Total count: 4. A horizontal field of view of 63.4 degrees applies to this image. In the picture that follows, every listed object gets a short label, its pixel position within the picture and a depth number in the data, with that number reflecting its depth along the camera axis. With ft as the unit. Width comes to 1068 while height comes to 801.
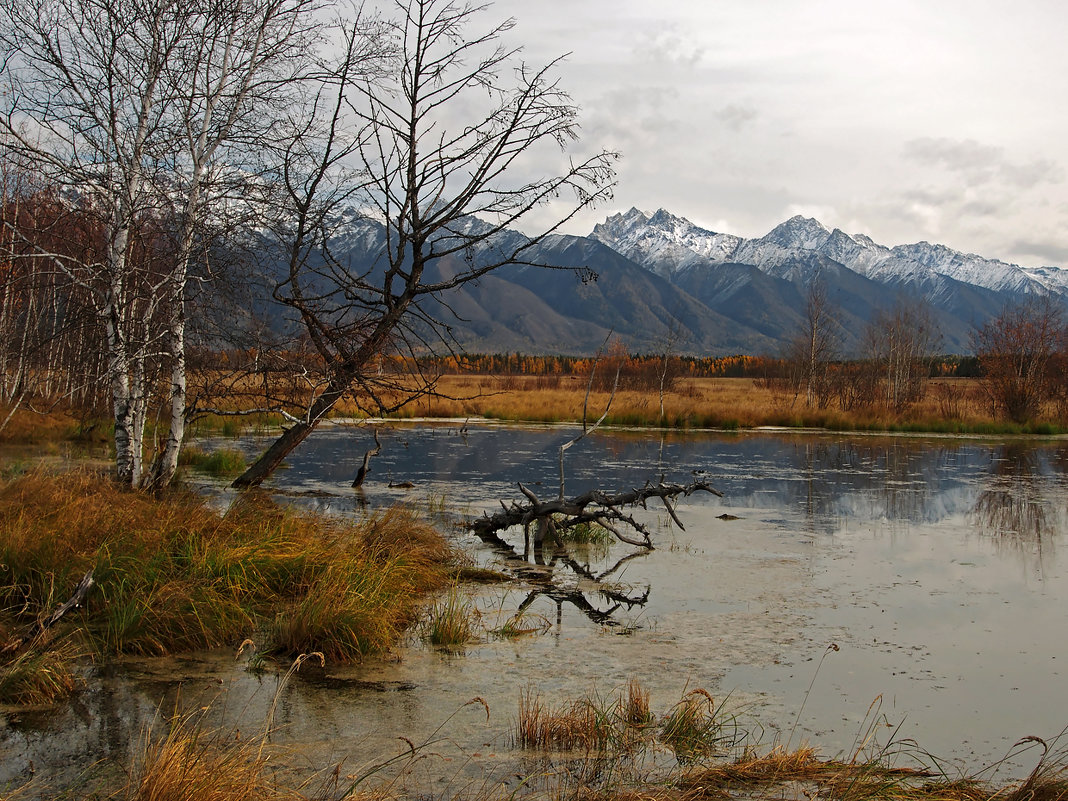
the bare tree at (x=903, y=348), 132.57
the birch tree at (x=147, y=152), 28.43
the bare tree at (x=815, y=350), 128.06
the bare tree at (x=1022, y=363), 106.93
